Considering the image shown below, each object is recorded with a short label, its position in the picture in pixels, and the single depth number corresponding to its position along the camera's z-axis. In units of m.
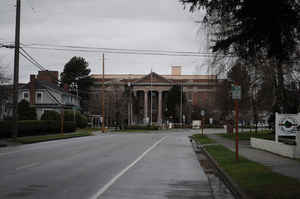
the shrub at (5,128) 32.47
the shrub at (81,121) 75.17
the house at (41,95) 73.06
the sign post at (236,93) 17.47
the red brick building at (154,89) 101.75
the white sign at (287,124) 22.50
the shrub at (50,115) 60.88
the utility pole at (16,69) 30.28
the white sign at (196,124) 90.25
